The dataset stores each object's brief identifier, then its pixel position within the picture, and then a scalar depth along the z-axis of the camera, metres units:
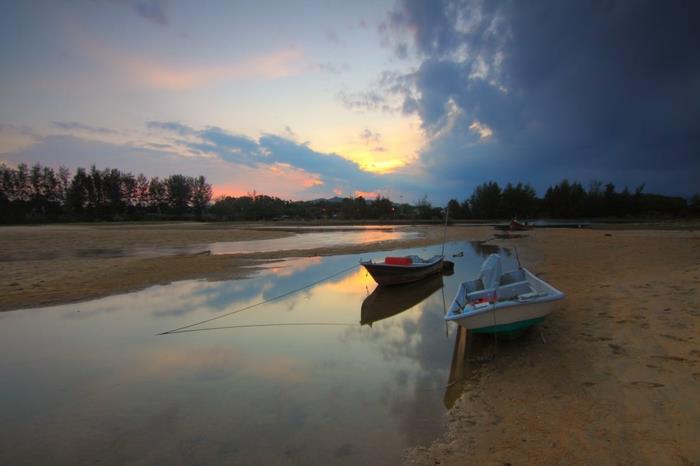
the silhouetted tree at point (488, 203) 105.56
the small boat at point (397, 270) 13.62
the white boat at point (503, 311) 6.46
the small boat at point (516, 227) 53.38
